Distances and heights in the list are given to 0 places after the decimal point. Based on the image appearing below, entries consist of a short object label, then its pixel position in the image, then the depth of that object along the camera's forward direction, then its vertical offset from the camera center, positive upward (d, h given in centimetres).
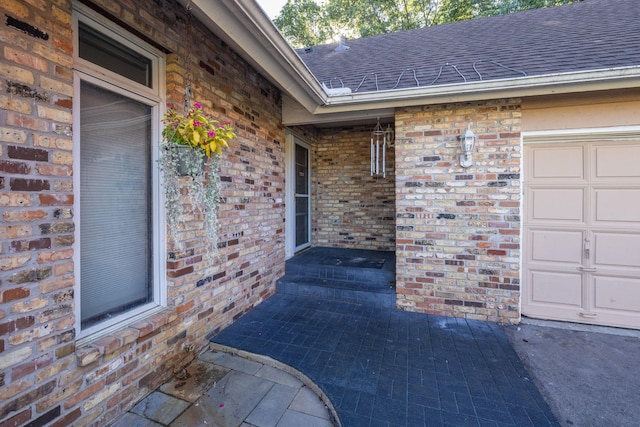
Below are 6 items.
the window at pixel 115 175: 178 +23
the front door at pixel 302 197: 508 +22
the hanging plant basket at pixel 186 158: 196 +35
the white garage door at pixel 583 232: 306 -24
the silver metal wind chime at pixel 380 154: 512 +101
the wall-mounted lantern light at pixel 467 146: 311 +69
